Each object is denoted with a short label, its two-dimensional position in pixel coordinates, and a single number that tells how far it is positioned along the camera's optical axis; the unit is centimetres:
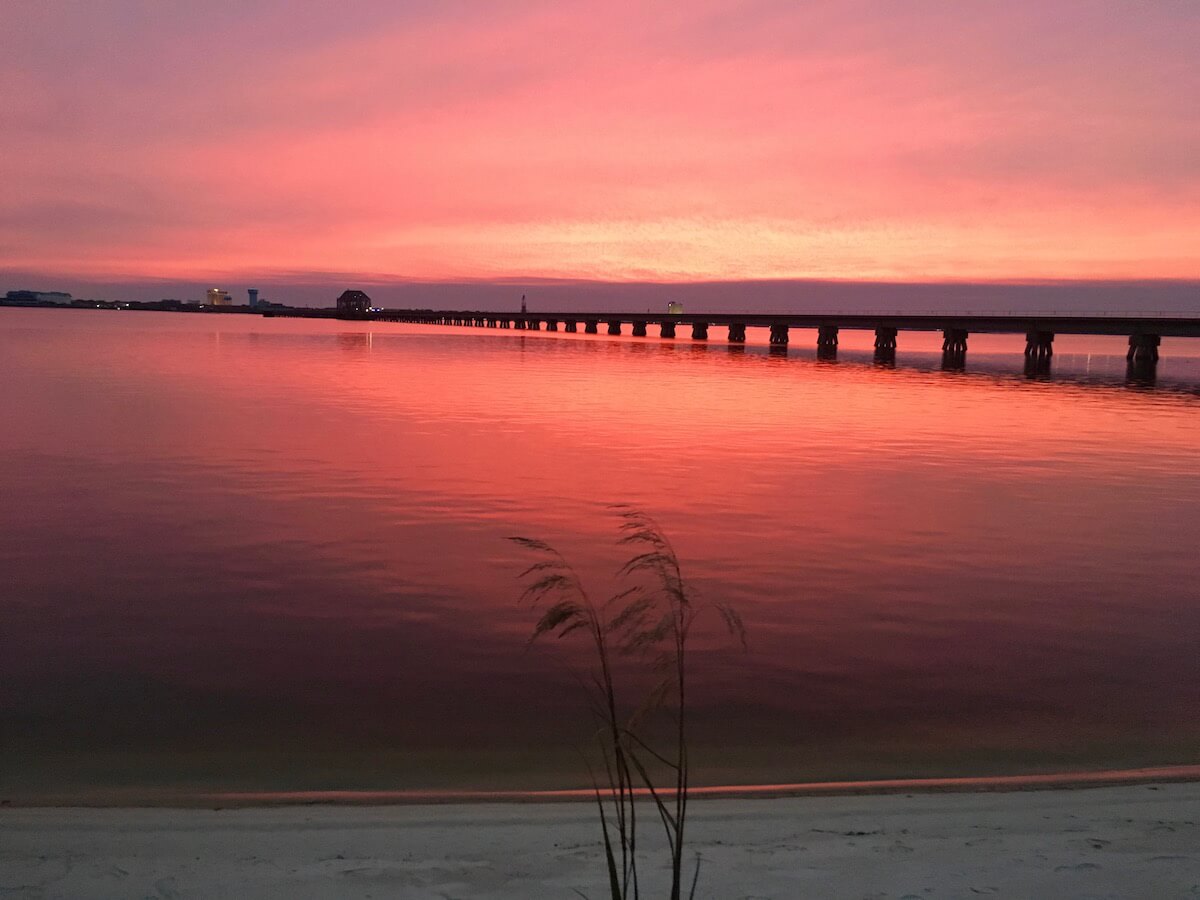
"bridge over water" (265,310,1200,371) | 11681
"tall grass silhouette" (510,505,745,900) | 449
